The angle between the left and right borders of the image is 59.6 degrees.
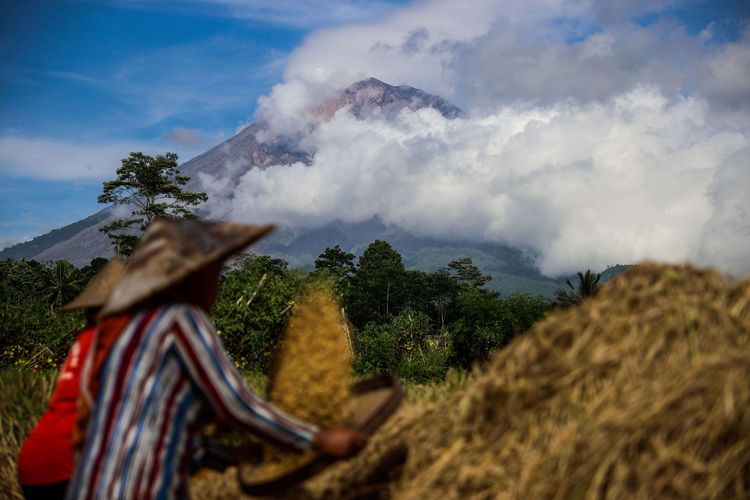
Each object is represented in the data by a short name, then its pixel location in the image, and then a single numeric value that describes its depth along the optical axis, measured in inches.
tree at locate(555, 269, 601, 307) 1722.9
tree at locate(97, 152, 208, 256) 2313.0
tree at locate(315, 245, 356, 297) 3789.4
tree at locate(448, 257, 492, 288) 5132.9
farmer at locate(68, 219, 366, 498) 90.8
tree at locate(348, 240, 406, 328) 3919.8
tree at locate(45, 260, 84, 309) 2819.9
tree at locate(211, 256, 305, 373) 507.5
